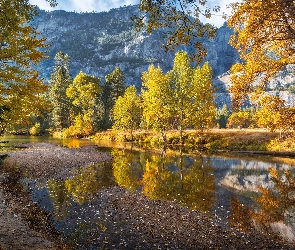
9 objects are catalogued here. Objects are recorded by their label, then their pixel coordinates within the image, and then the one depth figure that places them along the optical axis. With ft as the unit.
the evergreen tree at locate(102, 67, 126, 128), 322.96
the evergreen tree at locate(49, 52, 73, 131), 300.61
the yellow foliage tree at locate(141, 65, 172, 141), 178.81
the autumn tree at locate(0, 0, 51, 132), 60.70
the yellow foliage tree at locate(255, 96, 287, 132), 51.78
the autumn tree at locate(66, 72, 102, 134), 264.52
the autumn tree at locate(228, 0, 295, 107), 42.04
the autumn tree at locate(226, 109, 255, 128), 406.21
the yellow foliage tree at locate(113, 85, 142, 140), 219.41
